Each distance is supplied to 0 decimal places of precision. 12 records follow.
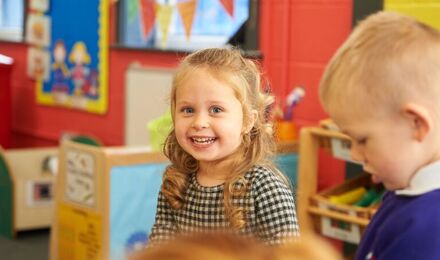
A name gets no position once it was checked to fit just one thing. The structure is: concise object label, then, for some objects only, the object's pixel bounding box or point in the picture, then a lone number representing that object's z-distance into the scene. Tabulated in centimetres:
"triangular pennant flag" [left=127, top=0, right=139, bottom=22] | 357
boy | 86
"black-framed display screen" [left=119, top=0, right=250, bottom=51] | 319
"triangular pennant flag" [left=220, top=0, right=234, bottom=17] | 314
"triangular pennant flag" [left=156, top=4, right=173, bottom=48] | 340
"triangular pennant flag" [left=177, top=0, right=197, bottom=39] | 329
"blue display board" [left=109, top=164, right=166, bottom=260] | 254
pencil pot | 280
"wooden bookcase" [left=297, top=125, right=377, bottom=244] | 237
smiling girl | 128
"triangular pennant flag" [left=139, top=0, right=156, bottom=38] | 347
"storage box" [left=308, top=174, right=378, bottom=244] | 235
